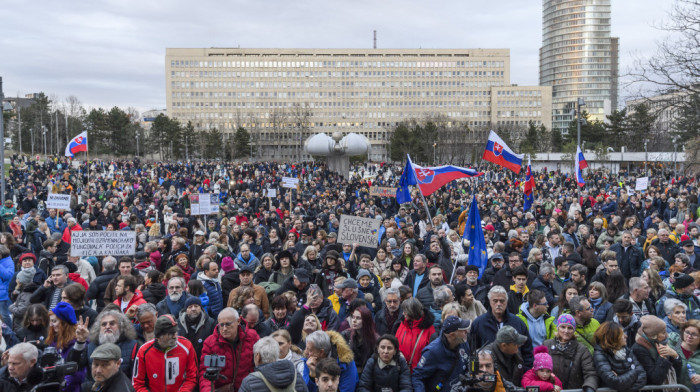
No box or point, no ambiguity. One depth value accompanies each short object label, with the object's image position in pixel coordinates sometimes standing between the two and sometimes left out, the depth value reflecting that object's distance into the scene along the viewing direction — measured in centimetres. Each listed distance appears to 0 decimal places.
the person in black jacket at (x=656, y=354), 481
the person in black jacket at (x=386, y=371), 457
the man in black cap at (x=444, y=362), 470
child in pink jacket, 451
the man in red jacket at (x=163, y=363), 453
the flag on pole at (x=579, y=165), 1834
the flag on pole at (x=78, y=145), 2353
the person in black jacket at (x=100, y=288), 721
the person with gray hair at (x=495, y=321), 538
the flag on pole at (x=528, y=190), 1662
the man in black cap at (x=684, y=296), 639
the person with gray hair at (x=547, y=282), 719
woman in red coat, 519
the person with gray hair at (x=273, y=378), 387
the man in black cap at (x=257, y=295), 625
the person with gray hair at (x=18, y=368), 393
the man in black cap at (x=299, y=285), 673
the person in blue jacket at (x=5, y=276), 769
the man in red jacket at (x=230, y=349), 488
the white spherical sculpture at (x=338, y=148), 4075
